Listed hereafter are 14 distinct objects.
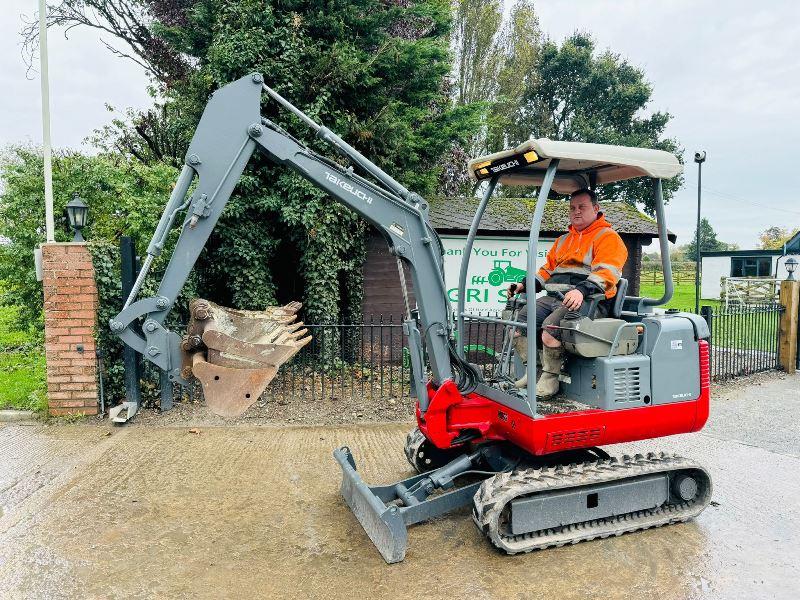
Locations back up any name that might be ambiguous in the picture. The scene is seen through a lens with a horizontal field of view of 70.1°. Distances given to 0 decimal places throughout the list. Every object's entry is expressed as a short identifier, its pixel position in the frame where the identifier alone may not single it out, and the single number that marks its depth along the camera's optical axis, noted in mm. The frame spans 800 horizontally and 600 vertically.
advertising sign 9891
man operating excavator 4059
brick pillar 6742
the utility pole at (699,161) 9699
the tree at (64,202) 8570
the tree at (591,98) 24516
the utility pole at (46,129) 6949
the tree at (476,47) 23172
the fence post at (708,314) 8562
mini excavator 3699
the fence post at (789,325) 9797
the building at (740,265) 28764
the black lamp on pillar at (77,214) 6879
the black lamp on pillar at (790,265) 9923
